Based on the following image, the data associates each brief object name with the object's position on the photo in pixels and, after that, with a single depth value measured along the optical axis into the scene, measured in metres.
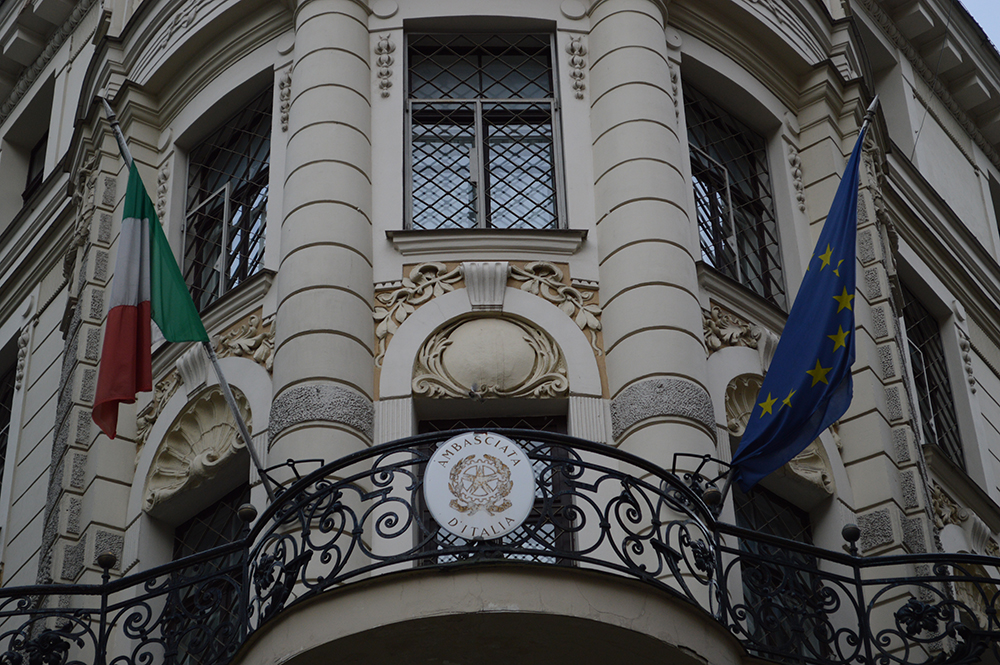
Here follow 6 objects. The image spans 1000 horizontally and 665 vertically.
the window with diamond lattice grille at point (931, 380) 18.23
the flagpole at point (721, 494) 12.07
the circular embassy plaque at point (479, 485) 11.23
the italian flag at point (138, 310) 13.37
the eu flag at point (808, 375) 12.70
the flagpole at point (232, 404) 12.77
